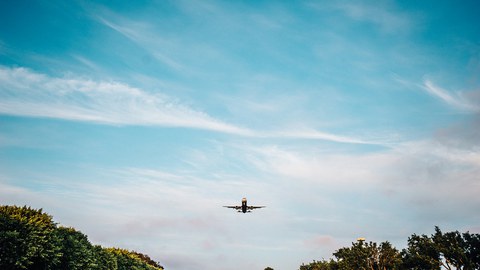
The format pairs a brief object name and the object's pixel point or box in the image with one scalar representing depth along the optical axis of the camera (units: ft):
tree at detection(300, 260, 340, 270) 295.48
